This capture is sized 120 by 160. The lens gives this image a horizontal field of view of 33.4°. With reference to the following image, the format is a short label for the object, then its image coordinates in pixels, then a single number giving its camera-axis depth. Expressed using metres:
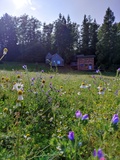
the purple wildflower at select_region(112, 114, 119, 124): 0.94
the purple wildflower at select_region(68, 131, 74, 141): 0.92
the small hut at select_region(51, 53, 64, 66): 33.56
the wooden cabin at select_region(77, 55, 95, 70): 31.58
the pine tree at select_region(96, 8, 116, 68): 30.94
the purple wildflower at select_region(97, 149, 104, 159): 0.70
